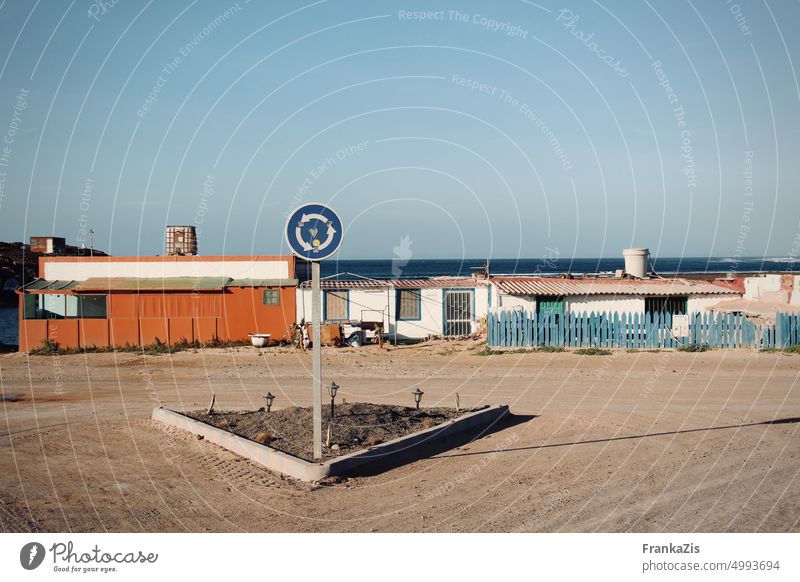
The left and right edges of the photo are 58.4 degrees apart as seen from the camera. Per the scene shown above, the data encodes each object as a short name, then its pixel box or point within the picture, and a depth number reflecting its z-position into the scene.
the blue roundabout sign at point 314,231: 9.50
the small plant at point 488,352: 24.98
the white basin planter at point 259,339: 27.12
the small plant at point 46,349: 26.64
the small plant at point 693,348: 24.66
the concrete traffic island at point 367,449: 9.70
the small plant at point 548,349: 25.11
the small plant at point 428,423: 12.24
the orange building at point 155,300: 27.44
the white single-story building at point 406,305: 28.67
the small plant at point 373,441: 10.81
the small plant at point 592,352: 24.31
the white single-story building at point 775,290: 28.00
